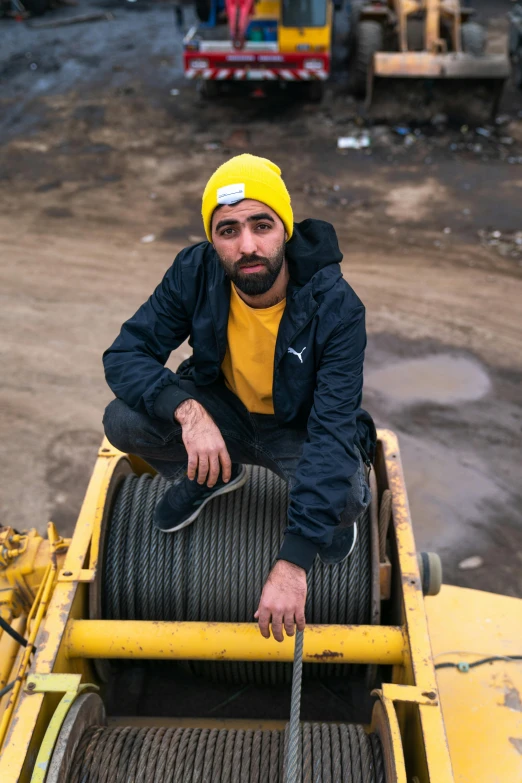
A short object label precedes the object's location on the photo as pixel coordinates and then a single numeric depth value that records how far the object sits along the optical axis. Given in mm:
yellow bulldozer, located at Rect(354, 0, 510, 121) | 10797
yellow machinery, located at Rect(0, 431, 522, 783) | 2650
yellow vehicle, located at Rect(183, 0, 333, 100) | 11336
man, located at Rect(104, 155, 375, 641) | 2623
